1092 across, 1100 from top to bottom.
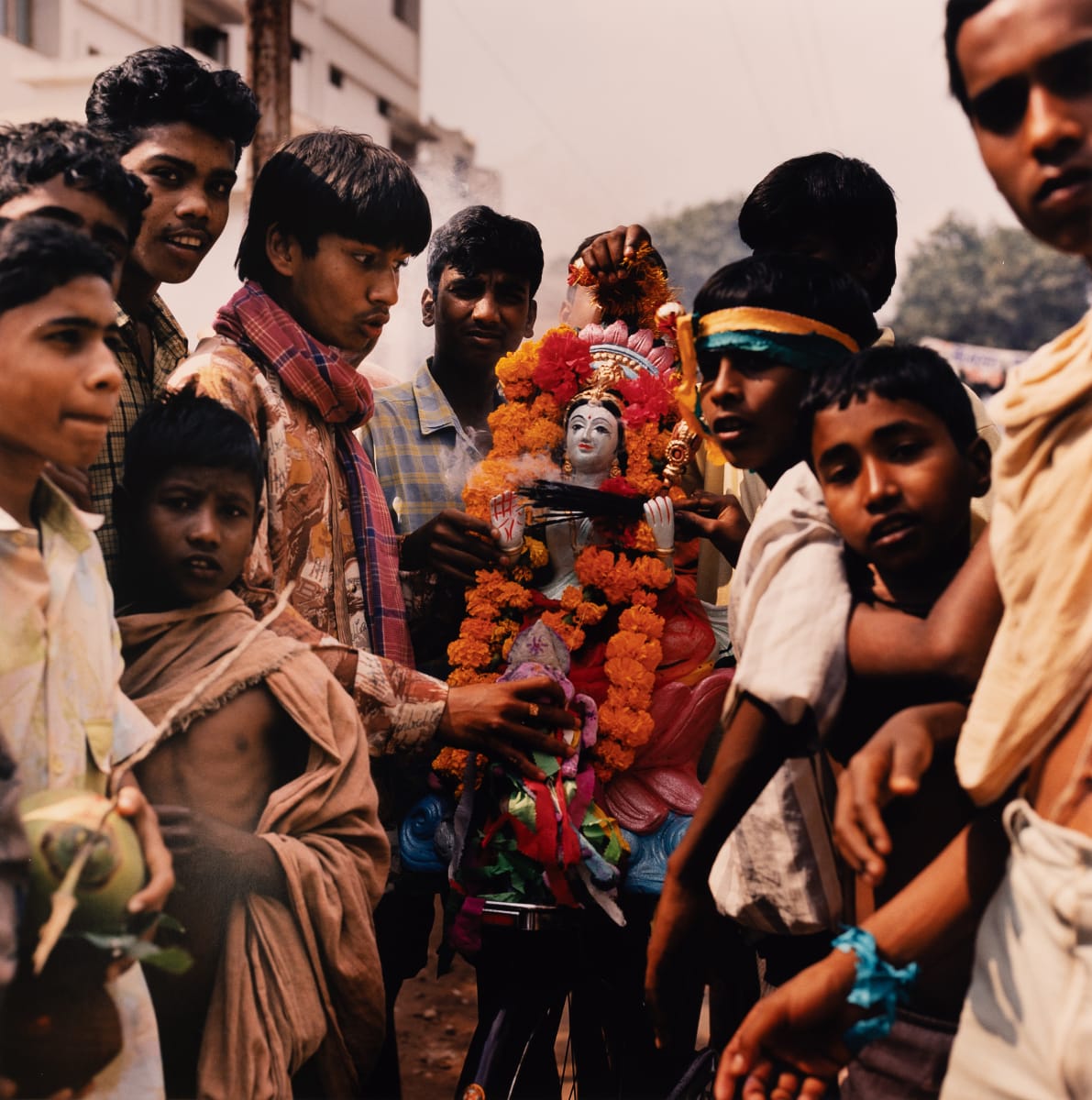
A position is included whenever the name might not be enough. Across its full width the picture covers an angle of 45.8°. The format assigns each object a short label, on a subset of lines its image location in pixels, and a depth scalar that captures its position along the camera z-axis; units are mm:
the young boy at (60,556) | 2496
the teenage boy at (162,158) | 3020
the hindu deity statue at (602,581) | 3211
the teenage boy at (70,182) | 2615
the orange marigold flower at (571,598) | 3285
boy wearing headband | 2461
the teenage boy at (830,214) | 3148
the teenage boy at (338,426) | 3102
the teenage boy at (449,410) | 3459
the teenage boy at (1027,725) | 2195
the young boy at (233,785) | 2809
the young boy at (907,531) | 2412
